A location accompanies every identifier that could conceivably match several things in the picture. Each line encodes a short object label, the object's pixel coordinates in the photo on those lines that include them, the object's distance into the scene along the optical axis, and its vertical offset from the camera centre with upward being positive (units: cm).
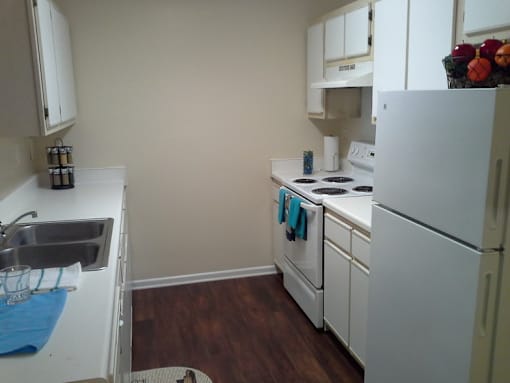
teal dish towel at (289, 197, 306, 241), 310 -75
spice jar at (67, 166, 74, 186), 338 -47
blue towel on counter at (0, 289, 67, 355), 123 -61
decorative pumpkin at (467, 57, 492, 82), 158 +12
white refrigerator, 141 -45
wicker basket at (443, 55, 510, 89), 157 +9
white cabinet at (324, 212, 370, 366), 243 -100
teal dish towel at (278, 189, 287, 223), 344 -74
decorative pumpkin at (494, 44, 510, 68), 153 +16
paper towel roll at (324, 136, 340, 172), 382 -39
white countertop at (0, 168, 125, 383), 112 -63
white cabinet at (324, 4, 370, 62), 282 +47
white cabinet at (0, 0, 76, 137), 199 +17
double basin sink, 204 -63
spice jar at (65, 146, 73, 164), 337 -32
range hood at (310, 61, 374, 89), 278 +20
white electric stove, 297 -71
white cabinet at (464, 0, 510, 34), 172 +34
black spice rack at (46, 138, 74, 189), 333 -41
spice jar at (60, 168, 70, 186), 336 -48
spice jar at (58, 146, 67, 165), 333 -32
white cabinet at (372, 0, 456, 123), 207 +31
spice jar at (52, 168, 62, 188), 335 -50
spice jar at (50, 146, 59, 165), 332 -33
